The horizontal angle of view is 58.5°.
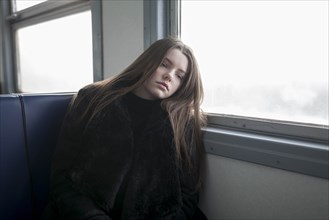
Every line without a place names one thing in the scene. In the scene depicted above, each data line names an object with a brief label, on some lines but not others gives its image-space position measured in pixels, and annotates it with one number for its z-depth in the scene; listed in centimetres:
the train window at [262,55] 94
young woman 94
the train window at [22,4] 236
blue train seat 100
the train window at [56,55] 195
